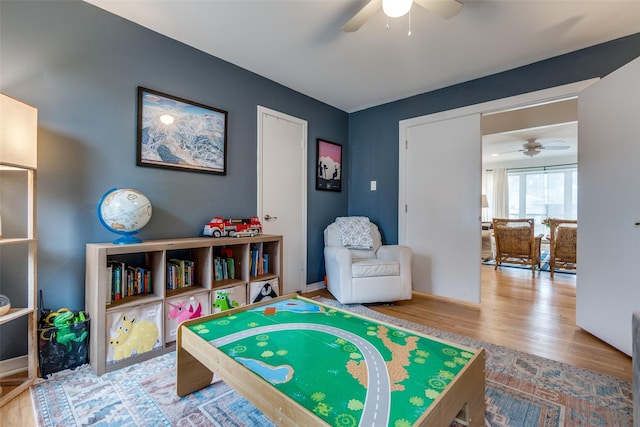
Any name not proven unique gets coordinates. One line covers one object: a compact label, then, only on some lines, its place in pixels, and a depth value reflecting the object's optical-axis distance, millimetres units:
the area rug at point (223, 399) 1312
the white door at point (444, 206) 3059
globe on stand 1785
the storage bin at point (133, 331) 1714
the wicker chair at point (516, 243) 4434
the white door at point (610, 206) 1915
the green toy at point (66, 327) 1671
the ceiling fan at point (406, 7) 1604
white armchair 2842
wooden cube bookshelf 1660
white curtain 7789
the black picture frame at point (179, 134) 2184
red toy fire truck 2404
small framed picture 3621
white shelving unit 1407
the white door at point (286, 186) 3018
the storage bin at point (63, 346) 1628
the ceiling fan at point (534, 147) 5633
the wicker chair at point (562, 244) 4207
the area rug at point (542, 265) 4636
